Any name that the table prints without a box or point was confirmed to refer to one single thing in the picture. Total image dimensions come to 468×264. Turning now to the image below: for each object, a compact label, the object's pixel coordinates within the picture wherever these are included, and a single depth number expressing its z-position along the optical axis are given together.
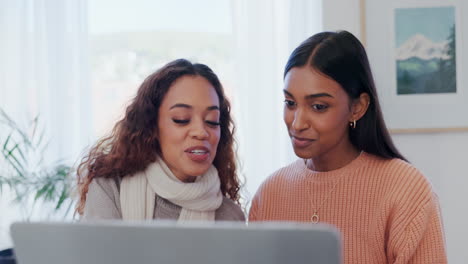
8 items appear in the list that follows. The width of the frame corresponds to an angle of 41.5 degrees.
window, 3.10
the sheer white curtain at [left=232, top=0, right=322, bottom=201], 2.95
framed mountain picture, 2.80
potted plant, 2.81
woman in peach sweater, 1.49
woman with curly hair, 1.46
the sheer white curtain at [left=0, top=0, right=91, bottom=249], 3.07
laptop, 0.71
